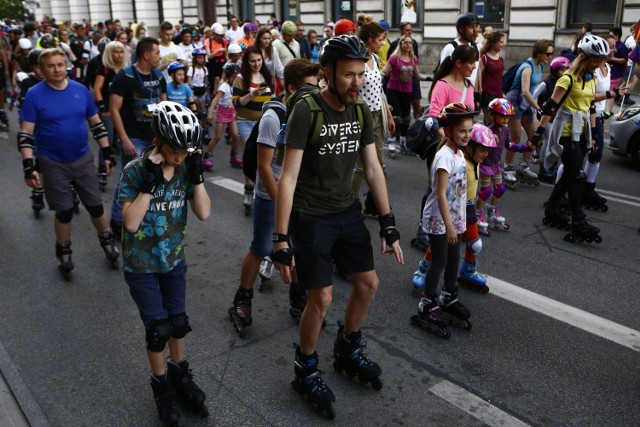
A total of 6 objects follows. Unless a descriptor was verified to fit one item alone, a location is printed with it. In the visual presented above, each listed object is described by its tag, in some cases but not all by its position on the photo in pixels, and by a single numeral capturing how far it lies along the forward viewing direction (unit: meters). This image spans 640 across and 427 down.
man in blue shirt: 5.39
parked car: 9.07
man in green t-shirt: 3.40
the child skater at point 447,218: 4.45
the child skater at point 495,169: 6.07
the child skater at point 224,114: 9.13
